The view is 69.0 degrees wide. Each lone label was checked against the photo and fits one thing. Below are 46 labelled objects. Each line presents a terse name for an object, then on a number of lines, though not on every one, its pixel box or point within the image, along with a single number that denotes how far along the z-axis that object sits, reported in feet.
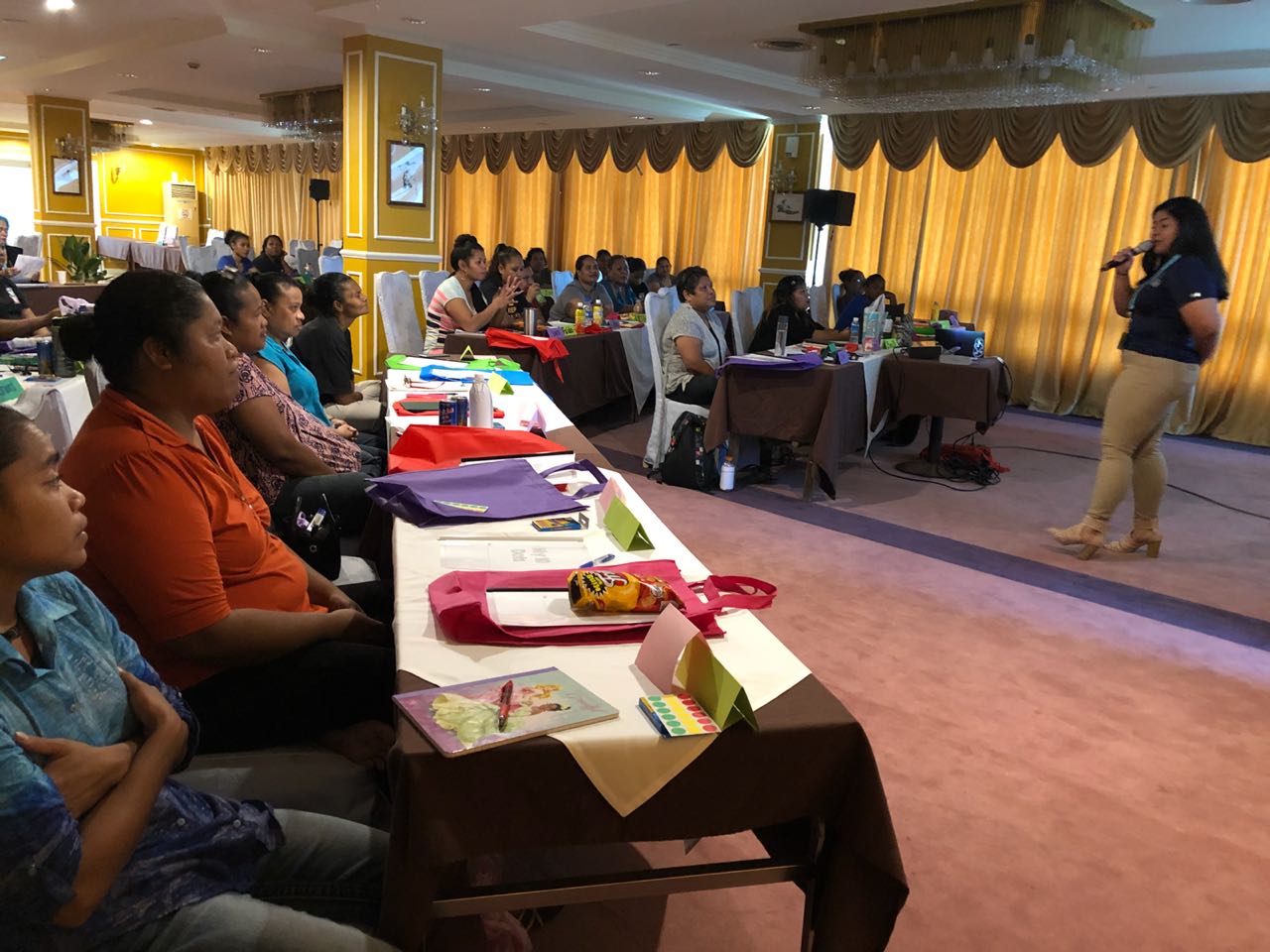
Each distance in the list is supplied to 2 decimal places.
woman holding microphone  11.32
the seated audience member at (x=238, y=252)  32.81
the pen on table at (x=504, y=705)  3.68
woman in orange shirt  4.44
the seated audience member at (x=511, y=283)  17.78
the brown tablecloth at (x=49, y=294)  23.31
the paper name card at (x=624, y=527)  5.65
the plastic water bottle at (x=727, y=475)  15.46
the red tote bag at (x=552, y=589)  4.42
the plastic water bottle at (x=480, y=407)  8.45
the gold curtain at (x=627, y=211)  31.58
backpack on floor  15.48
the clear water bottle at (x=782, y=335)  15.46
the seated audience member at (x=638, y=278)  28.09
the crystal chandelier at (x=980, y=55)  15.29
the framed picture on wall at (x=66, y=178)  32.48
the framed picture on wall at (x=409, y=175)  21.39
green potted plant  24.93
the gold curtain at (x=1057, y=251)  22.24
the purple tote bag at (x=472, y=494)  5.95
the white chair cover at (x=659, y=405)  15.76
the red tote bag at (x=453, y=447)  7.28
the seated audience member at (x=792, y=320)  17.58
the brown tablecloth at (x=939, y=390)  16.17
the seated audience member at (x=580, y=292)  22.38
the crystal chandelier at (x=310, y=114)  29.32
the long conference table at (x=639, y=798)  3.61
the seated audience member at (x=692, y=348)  15.49
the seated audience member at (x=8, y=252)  17.52
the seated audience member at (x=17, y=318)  13.96
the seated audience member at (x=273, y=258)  30.68
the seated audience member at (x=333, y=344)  11.89
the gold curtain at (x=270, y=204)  47.29
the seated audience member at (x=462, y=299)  16.87
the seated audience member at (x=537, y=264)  28.94
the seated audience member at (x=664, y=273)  27.65
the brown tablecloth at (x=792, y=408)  14.47
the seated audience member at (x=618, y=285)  25.88
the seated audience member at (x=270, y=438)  7.66
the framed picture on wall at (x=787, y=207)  28.71
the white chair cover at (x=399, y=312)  17.60
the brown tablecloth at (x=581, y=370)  16.42
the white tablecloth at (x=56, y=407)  8.91
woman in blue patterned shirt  2.94
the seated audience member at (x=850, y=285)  22.27
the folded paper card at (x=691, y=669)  3.83
